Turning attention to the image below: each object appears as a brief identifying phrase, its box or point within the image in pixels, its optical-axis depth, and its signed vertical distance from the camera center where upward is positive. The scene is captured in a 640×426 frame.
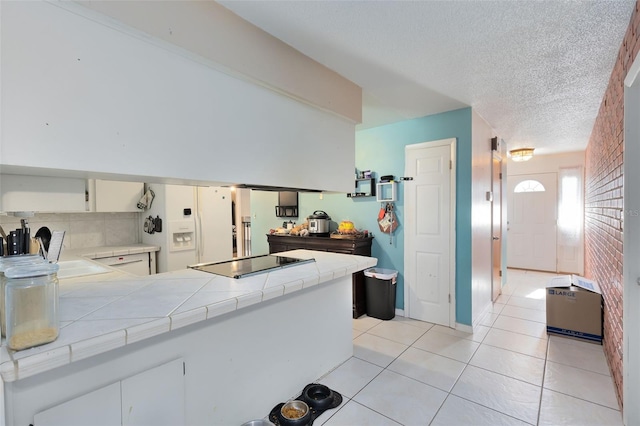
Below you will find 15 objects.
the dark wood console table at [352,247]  3.64 -0.49
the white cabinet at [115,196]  3.46 +0.16
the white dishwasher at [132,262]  3.48 -0.63
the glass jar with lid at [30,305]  0.91 -0.30
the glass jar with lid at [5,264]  0.96 -0.17
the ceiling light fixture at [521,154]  4.97 +0.86
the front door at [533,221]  6.03 -0.31
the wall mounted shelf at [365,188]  3.95 +0.25
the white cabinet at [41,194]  1.22 +0.07
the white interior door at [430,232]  3.39 -0.29
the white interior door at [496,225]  4.18 -0.27
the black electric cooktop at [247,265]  1.94 -0.40
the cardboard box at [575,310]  2.98 -1.06
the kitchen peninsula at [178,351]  1.05 -0.66
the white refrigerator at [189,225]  3.77 -0.21
